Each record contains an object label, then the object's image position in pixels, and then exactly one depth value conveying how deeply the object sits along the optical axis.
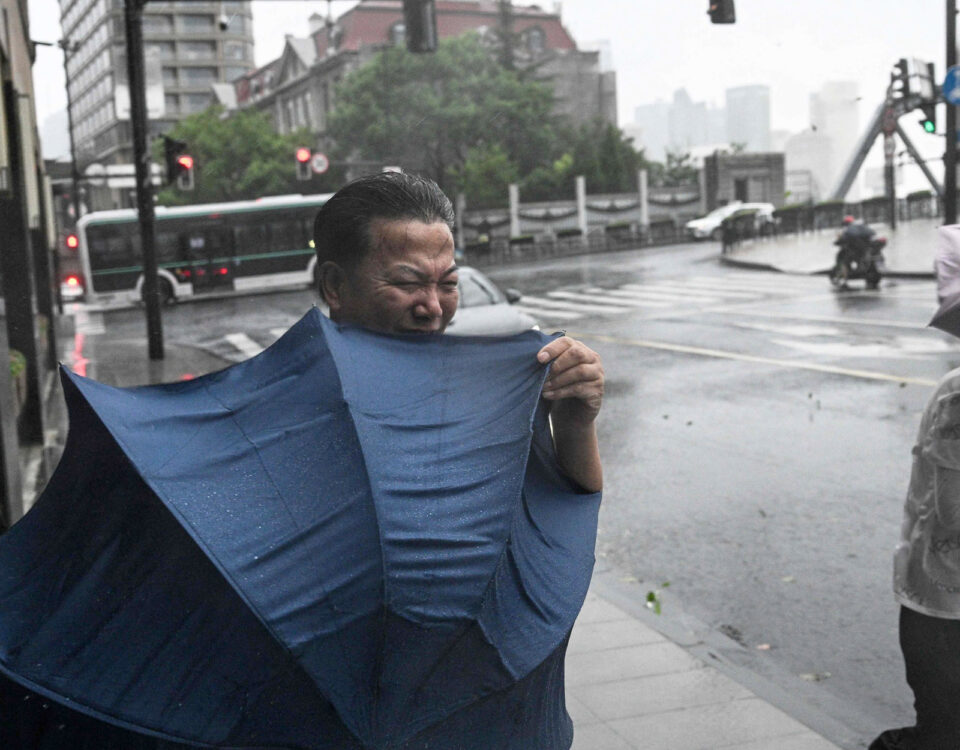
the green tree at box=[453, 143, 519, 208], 59.66
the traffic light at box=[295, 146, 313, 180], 31.00
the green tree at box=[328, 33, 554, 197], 57.56
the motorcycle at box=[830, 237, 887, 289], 25.20
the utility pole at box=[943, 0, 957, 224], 18.06
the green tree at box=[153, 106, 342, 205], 60.41
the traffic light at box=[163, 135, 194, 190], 20.64
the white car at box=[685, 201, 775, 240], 53.06
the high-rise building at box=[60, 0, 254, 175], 112.44
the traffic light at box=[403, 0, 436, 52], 16.81
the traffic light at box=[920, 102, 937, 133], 21.33
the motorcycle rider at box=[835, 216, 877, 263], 25.11
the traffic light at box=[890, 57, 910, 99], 22.41
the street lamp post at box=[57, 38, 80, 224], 35.78
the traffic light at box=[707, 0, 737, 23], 15.91
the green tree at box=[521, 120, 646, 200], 63.66
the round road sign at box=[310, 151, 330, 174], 36.62
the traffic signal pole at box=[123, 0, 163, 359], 18.09
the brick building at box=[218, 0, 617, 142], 74.94
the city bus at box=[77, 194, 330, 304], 34.94
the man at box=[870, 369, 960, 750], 3.07
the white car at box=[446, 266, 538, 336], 14.74
